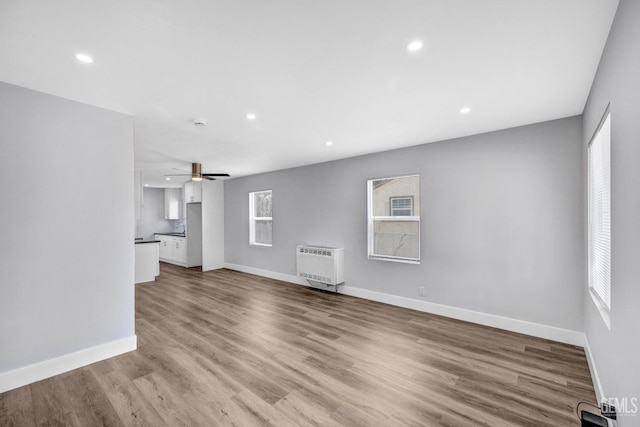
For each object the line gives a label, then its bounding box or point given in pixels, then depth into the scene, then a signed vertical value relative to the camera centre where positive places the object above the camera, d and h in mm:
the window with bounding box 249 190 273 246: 6738 -111
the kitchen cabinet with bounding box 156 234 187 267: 7845 -1015
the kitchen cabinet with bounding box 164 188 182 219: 9367 +423
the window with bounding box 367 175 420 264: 4578 -319
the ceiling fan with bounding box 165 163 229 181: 5211 +842
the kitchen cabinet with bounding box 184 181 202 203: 7367 +639
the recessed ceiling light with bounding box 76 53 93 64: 1792 +1053
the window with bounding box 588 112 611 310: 1899 -14
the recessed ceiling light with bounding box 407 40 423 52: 1667 +1037
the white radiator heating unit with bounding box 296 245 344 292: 4863 -927
